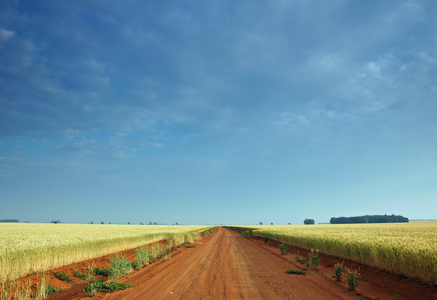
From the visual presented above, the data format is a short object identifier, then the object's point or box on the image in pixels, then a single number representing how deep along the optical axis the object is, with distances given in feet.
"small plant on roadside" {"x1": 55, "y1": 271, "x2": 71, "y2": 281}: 34.19
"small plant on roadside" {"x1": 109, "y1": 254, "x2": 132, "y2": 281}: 33.40
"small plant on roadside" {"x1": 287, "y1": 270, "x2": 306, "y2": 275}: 39.01
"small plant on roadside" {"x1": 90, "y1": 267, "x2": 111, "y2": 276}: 39.77
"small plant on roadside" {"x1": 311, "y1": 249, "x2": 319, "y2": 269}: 45.34
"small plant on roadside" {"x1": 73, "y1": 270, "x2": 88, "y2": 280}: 37.06
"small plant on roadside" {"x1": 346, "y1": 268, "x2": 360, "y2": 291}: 29.95
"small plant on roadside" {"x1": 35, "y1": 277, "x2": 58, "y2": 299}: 26.07
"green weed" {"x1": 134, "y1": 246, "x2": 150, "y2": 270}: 43.98
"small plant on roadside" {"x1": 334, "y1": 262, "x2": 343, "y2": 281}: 34.83
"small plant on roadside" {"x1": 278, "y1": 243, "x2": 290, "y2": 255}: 67.21
